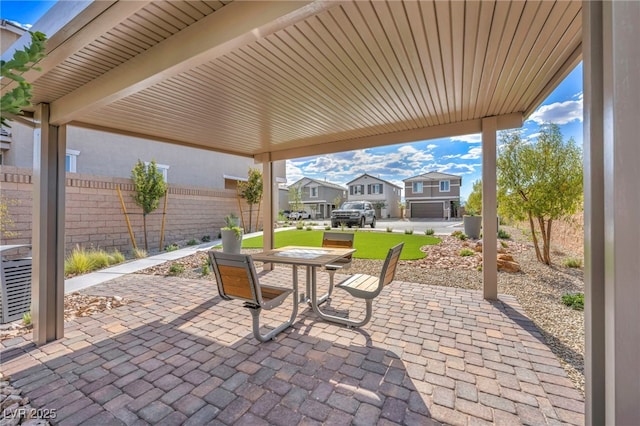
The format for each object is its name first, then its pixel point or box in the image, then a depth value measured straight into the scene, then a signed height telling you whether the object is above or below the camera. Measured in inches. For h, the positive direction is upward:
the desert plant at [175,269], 254.7 -49.6
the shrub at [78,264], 248.7 -43.7
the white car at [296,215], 1065.3 -0.9
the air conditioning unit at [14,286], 140.6 -36.2
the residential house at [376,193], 1340.2 +108.0
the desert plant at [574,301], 161.6 -51.4
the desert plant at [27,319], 143.7 -53.0
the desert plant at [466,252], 313.4 -43.1
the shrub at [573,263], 258.1 -44.9
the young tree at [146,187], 356.8 +36.5
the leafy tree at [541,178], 248.8 +33.0
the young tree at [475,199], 572.4 +34.1
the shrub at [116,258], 289.1 -44.9
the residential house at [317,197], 1438.2 +92.8
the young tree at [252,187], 532.4 +52.6
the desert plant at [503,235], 448.1 -33.4
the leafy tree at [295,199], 996.9 +56.4
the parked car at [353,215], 719.1 -1.1
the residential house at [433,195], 1224.2 +87.2
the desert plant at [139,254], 320.8 -44.3
